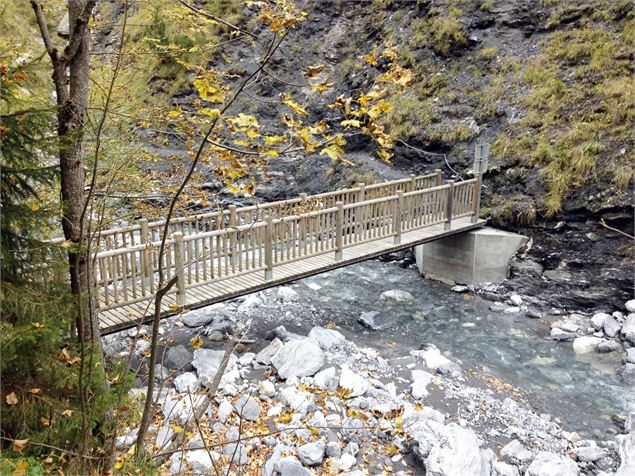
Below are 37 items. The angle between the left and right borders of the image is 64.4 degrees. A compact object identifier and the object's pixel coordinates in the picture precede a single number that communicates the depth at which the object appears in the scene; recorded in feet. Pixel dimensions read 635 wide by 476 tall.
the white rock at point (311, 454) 18.43
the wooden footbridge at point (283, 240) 23.88
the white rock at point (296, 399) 21.86
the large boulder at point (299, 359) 24.71
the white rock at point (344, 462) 18.40
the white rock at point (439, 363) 26.40
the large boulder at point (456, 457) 17.90
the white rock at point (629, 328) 29.91
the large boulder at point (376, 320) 32.71
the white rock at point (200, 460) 17.31
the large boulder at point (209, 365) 24.44
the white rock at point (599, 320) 31.78
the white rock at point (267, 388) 23.44
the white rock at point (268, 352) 26.43
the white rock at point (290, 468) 17.11
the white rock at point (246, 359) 26.20
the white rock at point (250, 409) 21.04
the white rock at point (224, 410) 21.28
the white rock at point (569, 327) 31.91
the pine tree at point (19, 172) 11.22
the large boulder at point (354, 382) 23.38
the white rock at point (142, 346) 27.11
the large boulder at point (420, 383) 23.94
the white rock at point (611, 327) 30.86
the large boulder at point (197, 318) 30.98
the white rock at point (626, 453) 18.65
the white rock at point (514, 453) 19.85
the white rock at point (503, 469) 18.76
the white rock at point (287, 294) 35.91
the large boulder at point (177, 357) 25.48
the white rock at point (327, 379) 23.85
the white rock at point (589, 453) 20.11
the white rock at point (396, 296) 37.27
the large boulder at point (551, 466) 18.47
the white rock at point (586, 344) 29.73
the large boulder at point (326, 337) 28.46
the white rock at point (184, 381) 23.63
